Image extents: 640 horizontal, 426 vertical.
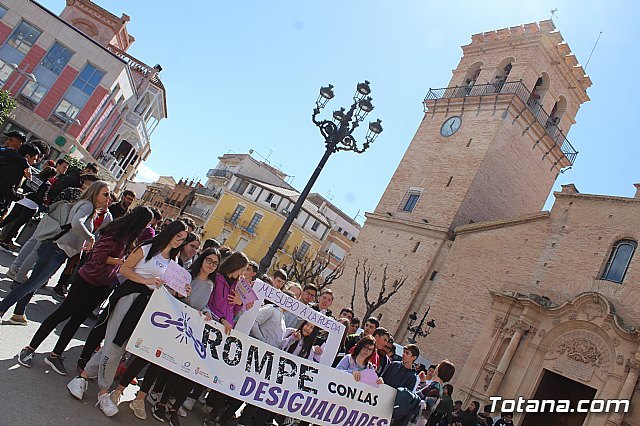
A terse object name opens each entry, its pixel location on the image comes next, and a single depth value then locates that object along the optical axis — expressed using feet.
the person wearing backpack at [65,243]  19.29
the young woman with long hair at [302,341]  22.79
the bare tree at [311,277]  97.70
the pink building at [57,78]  86.63
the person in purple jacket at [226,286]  19.34
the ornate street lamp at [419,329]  66.84
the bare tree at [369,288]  78.18
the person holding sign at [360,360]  21.83
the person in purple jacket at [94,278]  17.40
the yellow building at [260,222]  170.81
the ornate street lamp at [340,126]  41.01
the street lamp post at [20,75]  84.12
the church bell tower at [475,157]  82.17
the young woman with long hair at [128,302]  16.74
